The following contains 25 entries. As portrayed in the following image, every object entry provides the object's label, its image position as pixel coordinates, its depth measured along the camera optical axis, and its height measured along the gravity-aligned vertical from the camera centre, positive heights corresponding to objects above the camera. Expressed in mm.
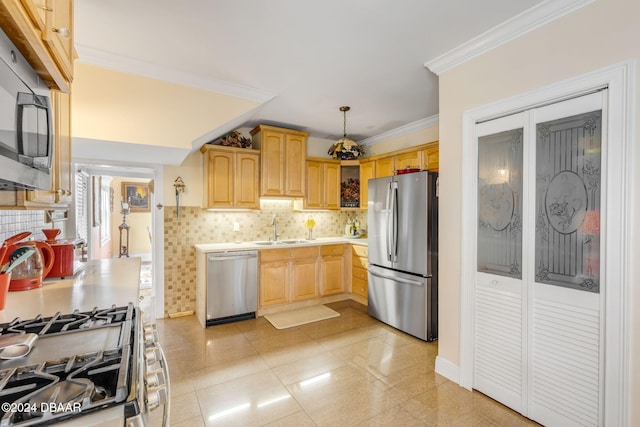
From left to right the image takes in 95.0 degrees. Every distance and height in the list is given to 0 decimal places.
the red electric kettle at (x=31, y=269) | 1699 -354
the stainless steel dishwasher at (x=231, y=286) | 3564 -946
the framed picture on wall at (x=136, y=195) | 6527 +333
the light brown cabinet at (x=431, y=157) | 3607 +674
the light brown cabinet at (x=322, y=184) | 4645 +425
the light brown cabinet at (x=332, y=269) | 4375 -887
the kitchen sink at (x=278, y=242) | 4250 -476
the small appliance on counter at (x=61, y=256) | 1966 -315
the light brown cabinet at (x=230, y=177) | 3834 +450
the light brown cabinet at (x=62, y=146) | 1521 +361
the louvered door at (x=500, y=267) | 2006 -402
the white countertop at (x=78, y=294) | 1422 -482
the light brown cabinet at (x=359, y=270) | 4266 -889
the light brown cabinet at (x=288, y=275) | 3916 -896
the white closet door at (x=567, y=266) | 1664 -332
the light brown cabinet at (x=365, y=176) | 4605 +562
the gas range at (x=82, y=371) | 665 -457
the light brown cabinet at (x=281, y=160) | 4125 +736
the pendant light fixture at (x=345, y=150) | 3496 +733
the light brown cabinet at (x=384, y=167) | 4264 +658
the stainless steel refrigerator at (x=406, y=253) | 3152 -479
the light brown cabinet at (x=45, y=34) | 791 +539
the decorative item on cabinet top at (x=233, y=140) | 3998 +969
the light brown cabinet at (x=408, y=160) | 3832 +692
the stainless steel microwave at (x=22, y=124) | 808 +268
